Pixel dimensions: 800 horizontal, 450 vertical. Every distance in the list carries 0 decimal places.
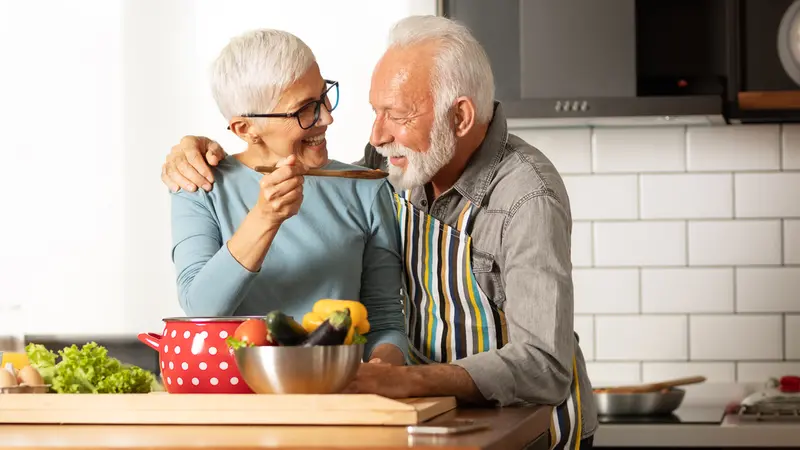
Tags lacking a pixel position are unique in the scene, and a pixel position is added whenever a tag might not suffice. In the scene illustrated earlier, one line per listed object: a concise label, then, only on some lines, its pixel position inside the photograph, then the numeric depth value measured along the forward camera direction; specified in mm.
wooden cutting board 2493
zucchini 2552
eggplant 2575
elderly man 3264
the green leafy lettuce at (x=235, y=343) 2601
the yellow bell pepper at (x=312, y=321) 2684
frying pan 4092
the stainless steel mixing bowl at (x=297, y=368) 2562
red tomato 2602
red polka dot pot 2787
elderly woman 3337
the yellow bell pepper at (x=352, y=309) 2694
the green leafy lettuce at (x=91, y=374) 2910
